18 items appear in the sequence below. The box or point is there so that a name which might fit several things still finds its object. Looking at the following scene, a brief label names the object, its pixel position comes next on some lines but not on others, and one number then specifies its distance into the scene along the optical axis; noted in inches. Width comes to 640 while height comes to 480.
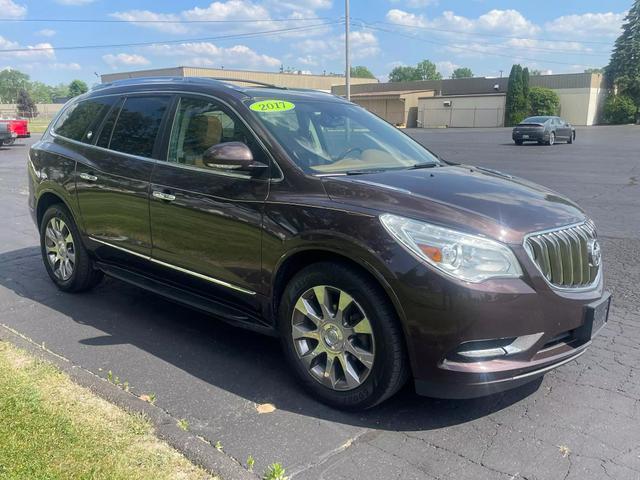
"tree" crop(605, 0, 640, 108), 2367.1
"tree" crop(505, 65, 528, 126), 2198.6
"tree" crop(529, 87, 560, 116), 2219.5
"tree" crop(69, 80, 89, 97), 4686.5
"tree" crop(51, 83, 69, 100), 7298.7
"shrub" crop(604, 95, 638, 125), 2258.9
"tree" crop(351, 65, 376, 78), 6418.3
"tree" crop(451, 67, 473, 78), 6456.7
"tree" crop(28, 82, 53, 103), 6689.5
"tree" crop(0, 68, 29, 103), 6088.1
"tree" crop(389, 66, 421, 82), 6127.0
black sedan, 1170.6
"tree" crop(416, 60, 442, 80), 5991.6
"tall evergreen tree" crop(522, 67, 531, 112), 2207.2
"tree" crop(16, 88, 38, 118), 2975.4
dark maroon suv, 117.0
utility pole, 1318.0
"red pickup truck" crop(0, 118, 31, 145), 966.4
